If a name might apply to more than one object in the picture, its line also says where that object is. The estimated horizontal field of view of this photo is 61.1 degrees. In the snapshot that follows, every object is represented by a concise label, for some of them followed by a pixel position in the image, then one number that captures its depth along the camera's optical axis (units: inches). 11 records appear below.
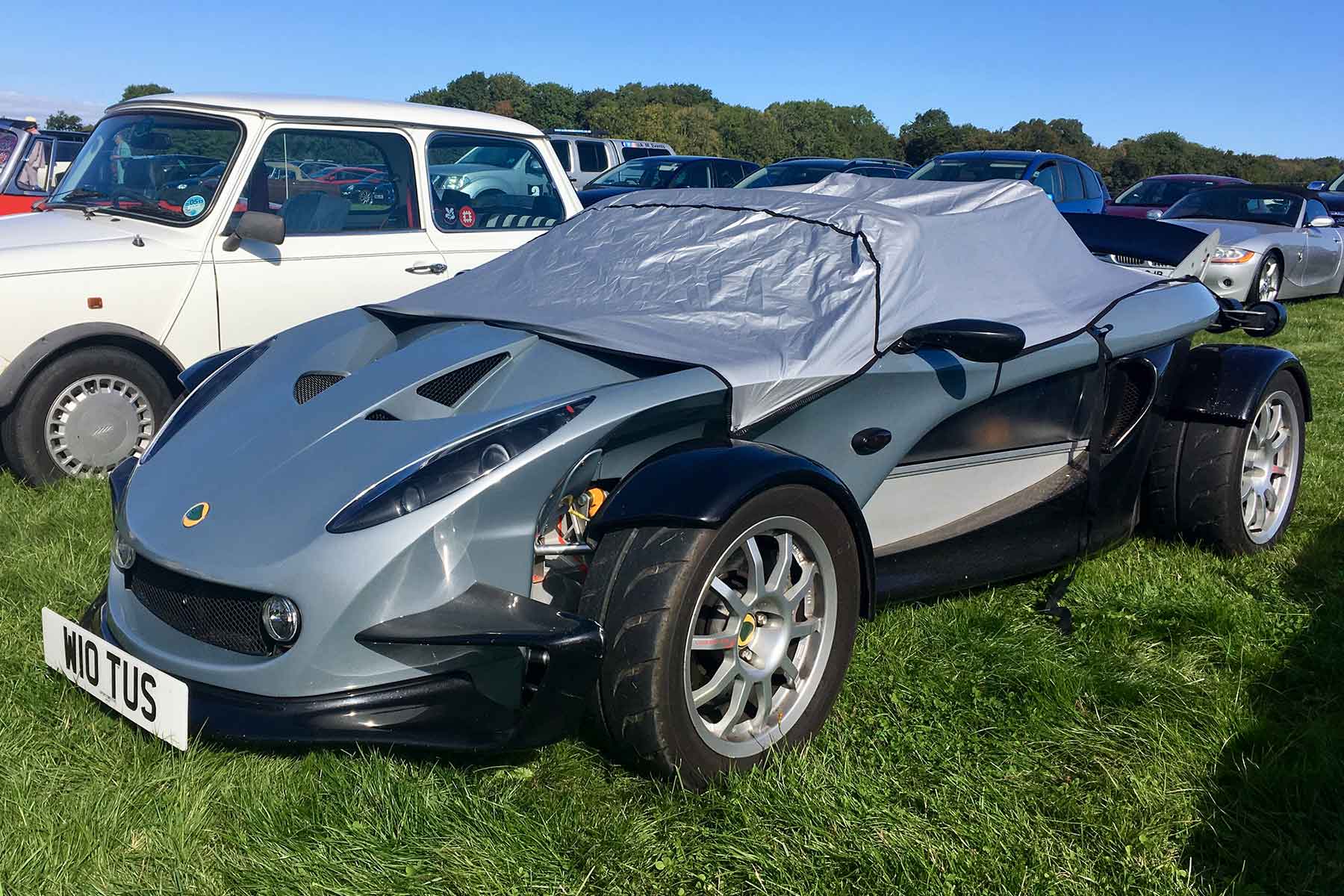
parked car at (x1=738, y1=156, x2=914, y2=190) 521.7
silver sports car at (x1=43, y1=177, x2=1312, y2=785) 100.0
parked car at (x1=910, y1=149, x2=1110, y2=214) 506.0
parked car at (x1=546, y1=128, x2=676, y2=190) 749.9
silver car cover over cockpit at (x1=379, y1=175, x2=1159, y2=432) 125.6
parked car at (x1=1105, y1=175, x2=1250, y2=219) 583.5
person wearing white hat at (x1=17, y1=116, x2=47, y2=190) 345.7
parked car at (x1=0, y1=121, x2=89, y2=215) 331.6
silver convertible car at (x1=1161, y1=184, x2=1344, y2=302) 443.5
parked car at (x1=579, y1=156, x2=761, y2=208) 596.1
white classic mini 199.2
